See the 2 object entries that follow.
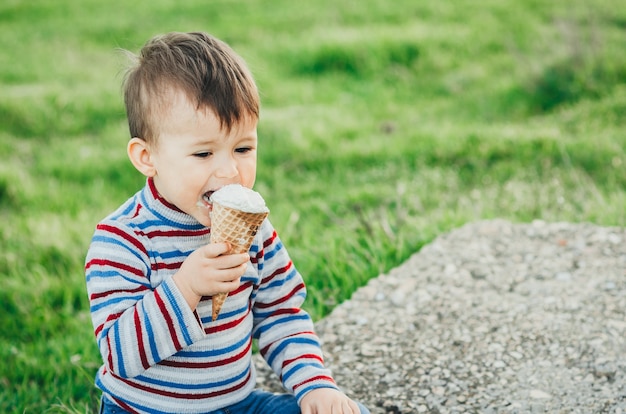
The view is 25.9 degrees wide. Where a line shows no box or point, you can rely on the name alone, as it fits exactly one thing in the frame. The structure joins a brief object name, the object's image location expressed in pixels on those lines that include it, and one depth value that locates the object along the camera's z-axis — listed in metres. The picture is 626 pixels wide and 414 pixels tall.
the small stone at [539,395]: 1.46
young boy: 1.28
